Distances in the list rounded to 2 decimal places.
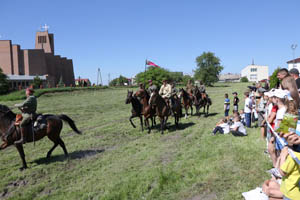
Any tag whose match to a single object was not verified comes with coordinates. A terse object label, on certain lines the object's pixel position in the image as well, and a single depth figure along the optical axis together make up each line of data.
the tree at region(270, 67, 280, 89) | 29.72
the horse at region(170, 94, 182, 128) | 13.21
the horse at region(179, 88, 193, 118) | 16.58
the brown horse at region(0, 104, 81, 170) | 7.48
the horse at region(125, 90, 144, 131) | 12.63
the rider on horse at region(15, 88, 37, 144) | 7.51
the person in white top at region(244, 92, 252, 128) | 10.61
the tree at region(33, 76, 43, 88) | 62.00
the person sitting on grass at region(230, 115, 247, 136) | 9.55
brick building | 79.06
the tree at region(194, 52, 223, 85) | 93.12
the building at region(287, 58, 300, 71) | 58.99
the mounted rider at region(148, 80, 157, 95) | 11.54
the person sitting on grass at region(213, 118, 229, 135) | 10.30
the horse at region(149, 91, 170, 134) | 11.57
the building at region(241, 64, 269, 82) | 135.50
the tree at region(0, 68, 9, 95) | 47.15
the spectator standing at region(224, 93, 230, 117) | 14.82
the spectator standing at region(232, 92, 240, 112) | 14.07
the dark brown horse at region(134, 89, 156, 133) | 11.93
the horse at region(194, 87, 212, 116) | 17.03
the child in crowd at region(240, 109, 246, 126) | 11.88
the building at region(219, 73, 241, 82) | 174.38
